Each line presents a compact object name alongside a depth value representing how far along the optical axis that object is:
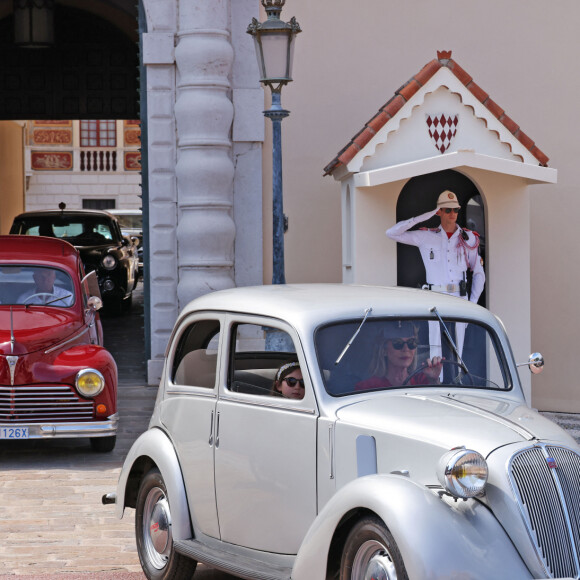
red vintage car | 9.47
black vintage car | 18.94
